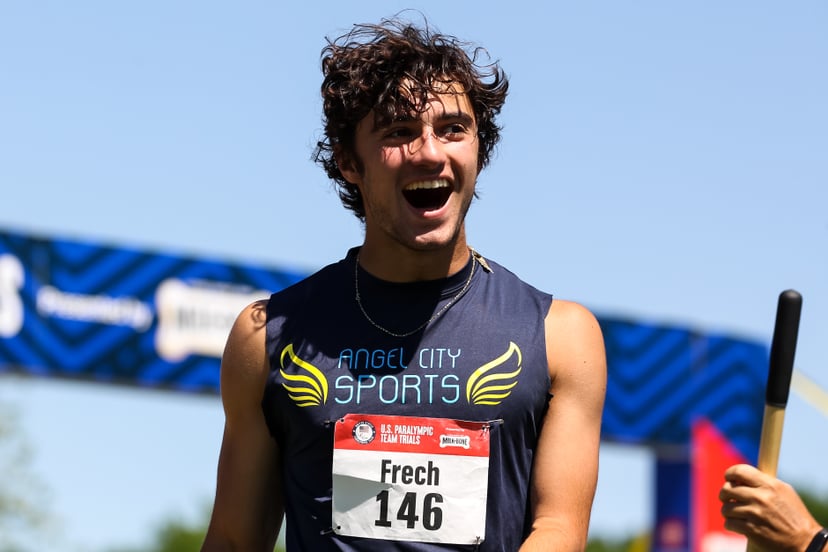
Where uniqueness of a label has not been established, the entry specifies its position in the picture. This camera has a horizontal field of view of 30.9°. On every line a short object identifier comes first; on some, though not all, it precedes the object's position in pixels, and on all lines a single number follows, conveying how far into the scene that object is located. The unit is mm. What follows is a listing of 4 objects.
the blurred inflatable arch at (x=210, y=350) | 14914
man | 4273
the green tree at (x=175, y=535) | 59000
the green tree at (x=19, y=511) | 30172
